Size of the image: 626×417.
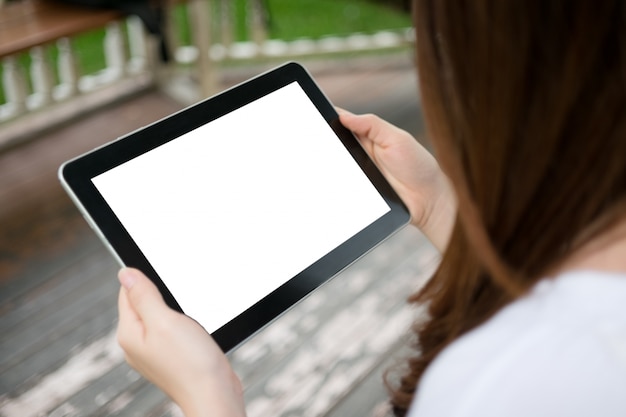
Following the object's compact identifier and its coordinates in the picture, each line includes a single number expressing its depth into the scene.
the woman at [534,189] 0.42
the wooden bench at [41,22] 1.79
